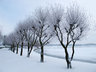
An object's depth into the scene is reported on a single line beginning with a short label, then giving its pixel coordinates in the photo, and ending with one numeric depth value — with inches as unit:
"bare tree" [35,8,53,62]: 419.5
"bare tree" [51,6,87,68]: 299.5
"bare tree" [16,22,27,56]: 663.8
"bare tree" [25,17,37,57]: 503.0
